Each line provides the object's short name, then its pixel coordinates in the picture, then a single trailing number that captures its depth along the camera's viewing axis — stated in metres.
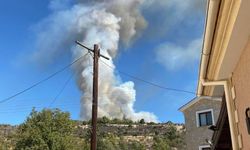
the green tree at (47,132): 22.61
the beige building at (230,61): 2.60
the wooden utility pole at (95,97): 9.70
